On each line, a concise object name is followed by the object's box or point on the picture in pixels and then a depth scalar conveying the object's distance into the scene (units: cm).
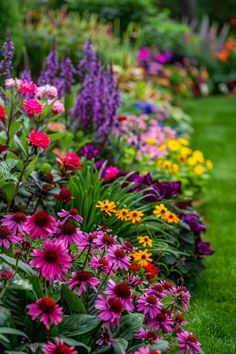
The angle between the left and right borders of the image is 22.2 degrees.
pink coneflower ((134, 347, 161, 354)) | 187
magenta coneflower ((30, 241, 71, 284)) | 190
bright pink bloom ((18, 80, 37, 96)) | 300
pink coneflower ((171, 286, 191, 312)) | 234
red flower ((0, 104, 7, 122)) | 287
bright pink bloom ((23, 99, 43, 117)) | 290
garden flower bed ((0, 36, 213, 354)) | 202
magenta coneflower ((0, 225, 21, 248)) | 219
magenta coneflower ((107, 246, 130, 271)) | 222
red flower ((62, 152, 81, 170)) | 340
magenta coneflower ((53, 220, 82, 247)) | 215
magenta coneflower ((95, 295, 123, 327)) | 195
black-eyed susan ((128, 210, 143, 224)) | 319
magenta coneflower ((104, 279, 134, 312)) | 203
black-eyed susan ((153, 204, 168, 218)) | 335
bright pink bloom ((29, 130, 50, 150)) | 270
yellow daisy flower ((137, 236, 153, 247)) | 304
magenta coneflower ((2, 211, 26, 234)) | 223
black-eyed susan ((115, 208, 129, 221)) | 314
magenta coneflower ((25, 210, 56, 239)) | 199
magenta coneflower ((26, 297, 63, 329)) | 183
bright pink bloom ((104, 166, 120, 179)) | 363
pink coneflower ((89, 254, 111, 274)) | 222
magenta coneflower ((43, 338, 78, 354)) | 179
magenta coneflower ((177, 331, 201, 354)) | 212
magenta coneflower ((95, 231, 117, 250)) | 229
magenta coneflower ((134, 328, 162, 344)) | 212
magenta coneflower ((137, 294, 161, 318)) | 219
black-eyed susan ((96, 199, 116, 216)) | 297
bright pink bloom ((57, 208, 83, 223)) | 237
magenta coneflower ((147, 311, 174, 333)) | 218
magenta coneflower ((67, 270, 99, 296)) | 211
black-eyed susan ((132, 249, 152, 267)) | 292
